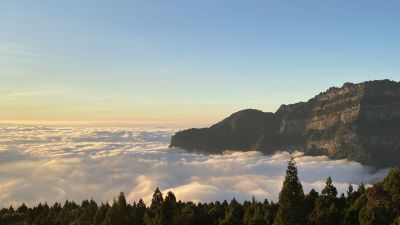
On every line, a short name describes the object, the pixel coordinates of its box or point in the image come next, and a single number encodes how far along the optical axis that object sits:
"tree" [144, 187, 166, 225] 78.03
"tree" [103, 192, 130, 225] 87.06
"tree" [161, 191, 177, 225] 77.62
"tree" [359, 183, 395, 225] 76.56
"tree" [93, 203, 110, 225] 98.66
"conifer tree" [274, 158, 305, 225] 75.62
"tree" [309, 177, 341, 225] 83.06
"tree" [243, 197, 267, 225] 90.25
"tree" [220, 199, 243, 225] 100.03
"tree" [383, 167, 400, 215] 78.12
